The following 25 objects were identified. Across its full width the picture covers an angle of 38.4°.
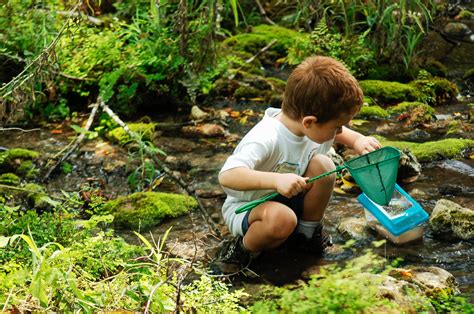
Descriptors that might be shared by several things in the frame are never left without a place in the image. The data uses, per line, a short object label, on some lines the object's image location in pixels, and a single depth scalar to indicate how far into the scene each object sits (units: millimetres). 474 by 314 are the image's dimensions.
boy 3264
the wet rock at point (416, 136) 5670
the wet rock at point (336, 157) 4911
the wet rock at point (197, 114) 6422
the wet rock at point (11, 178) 5155
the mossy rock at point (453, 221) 3719
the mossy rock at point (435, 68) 7402
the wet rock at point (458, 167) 4746
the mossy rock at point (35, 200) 4680
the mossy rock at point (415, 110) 6051
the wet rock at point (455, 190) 4418
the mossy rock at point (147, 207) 4355
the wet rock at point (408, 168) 4598
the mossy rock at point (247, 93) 6993
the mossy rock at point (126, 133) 5883
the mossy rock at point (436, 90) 6656
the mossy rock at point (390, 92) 6742
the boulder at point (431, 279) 3033
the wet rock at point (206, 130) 6059
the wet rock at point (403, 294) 2650
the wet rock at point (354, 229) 3891
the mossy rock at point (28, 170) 5383
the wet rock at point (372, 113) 6309
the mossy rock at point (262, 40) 8273
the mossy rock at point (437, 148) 5027
